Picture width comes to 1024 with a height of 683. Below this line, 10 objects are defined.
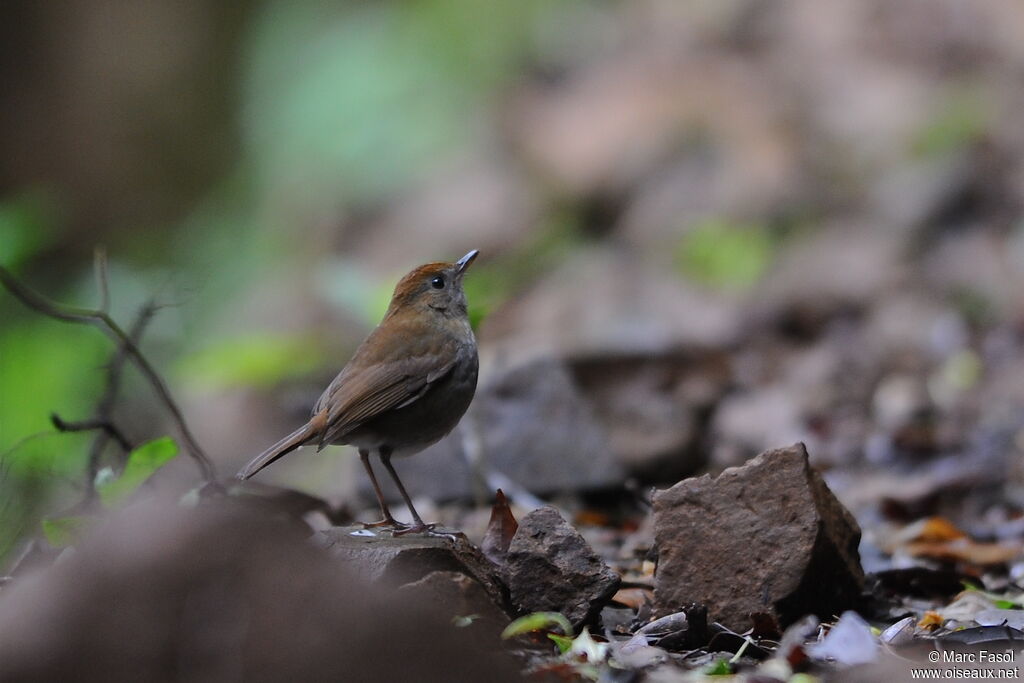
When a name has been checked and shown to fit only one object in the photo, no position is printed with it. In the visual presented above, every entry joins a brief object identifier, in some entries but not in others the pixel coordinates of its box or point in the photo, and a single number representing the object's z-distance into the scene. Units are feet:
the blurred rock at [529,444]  36.37
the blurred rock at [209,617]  14.76
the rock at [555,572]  21.76
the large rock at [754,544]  21.48
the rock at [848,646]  19.29
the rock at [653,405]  38.65
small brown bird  26.32
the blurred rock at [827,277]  57.31
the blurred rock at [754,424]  43.23
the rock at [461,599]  19.52
